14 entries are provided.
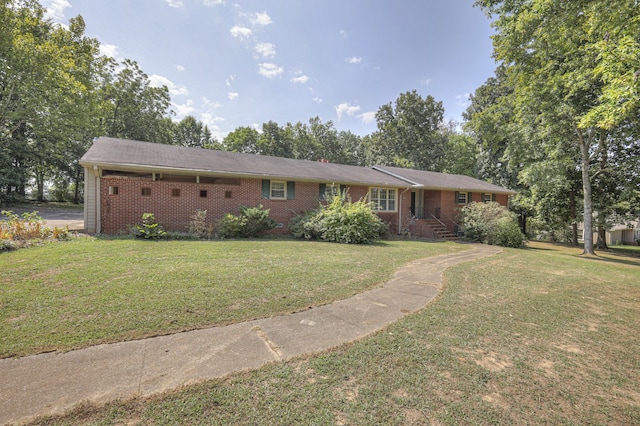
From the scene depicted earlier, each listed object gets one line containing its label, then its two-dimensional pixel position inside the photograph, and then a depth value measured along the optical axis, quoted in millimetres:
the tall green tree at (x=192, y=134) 42250
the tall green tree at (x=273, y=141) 39438
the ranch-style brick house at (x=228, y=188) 10320
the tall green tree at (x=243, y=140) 40812
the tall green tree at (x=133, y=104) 28328
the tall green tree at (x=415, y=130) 32219
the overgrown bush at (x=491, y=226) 14070
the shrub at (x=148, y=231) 9586
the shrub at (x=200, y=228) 10727
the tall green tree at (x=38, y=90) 18000
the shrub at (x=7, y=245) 6974
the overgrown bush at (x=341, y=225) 11672
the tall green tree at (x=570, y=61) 6105
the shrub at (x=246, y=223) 11039
